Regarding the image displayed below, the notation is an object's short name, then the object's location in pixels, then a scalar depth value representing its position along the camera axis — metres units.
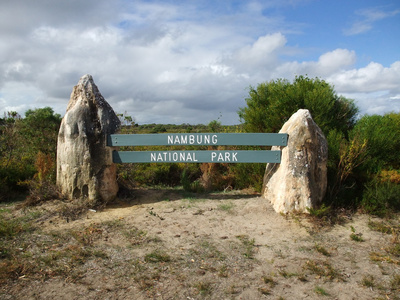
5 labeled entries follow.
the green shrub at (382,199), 5.86
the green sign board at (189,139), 6.40
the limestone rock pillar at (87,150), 6.32
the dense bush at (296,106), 8.04
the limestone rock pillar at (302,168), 5.83
